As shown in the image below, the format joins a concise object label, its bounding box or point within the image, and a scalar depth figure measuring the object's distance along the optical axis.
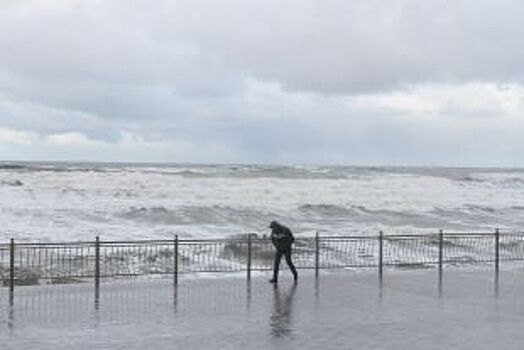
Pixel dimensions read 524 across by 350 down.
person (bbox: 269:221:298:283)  18.58
